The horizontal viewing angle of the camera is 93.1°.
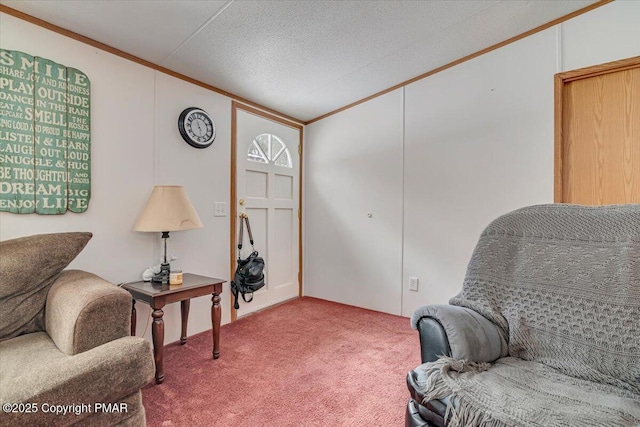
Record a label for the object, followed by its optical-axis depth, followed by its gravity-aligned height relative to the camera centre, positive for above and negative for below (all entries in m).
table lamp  1.86 +0.00
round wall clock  2.29 +0.68
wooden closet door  1.88 +0.52
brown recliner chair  0.95 -0.51
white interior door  2.82 +0.18
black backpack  2.55 -0.54
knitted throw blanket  0.86 -0.40
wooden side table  1.71 -0.50
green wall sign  1.56 +0.43
